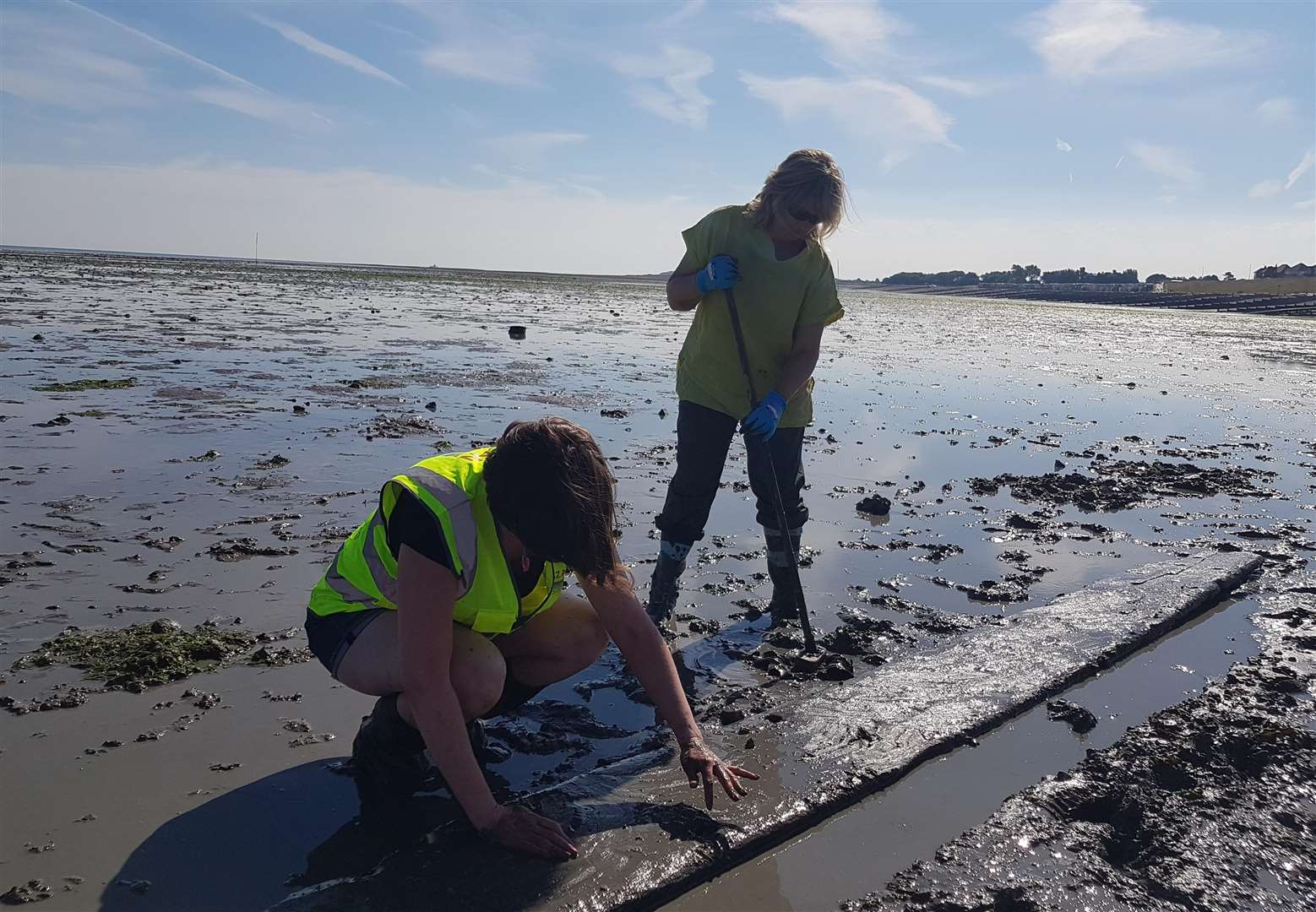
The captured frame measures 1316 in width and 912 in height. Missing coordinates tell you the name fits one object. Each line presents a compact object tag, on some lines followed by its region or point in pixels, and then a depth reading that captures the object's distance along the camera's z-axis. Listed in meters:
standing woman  4.16
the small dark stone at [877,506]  6.23
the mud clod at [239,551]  4.68
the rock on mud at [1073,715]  3.39
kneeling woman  2.37
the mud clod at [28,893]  2.28
